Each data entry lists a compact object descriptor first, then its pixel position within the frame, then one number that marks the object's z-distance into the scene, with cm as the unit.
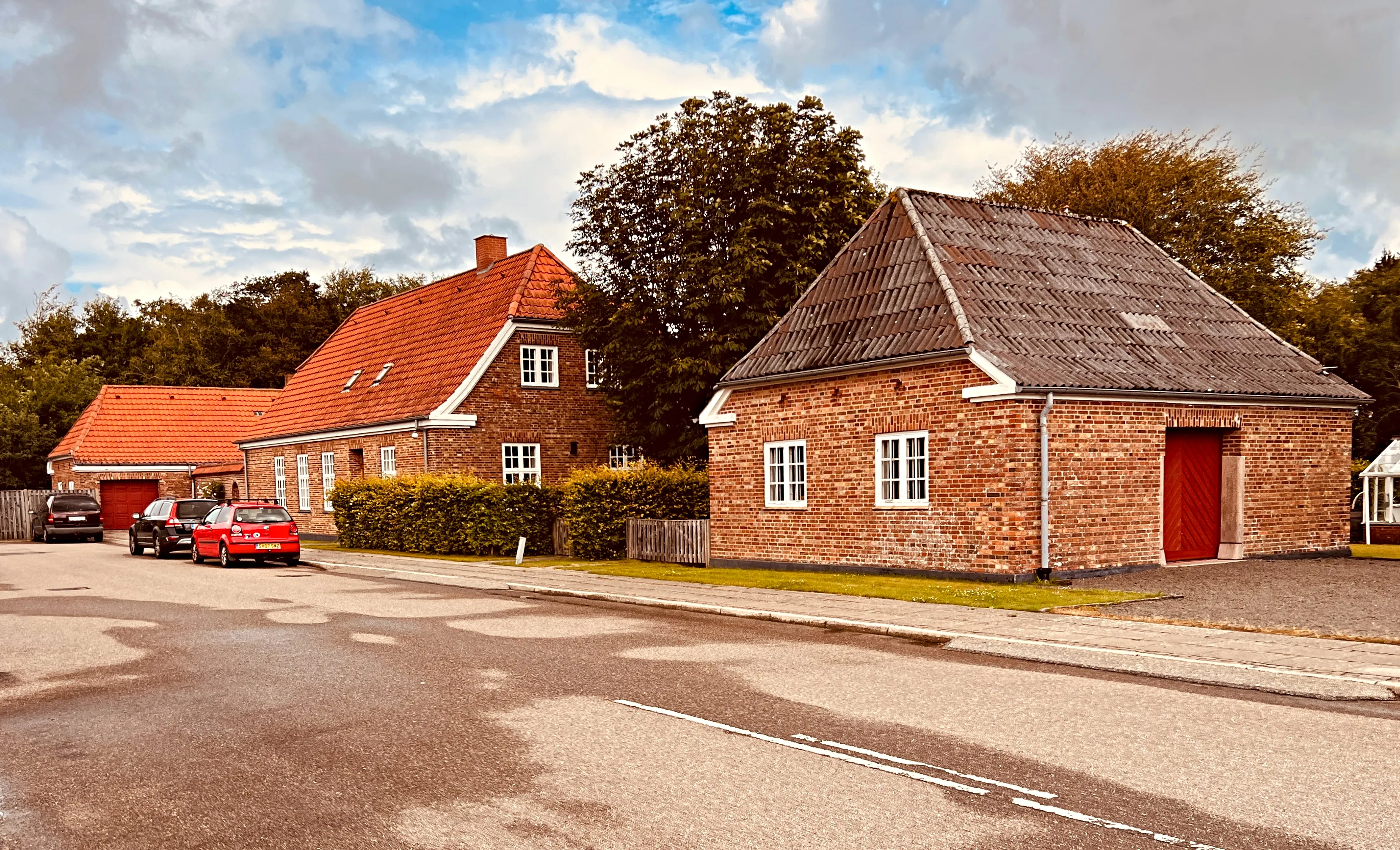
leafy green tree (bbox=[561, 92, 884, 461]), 2720
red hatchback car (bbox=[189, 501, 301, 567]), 2738
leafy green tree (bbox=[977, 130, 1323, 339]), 4072
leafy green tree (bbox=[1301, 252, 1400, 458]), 4309
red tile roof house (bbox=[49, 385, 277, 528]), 4991
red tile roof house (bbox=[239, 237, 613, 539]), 3350
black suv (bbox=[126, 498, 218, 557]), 3150
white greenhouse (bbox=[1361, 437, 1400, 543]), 2955
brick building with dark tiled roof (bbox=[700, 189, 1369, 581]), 1848
